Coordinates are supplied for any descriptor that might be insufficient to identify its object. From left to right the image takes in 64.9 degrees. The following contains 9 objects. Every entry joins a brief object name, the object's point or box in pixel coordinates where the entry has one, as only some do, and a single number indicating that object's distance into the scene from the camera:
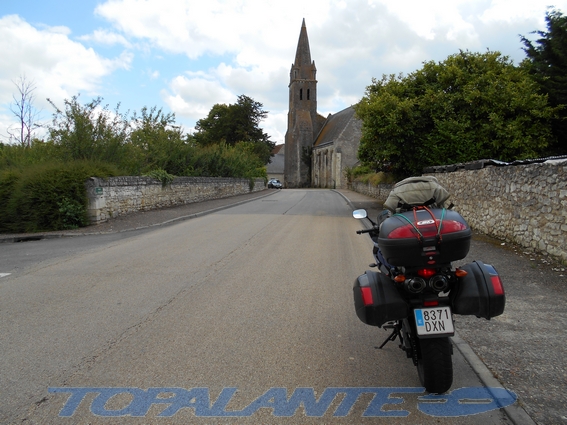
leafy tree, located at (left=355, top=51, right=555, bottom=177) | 17.31
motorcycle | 3.21
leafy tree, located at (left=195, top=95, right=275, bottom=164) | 57.91
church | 69.75
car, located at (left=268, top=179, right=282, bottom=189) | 58.79
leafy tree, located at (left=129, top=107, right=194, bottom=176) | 20.77
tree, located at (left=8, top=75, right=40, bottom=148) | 20.56
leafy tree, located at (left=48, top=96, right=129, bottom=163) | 16.19
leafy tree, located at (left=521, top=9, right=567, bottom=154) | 17.72
